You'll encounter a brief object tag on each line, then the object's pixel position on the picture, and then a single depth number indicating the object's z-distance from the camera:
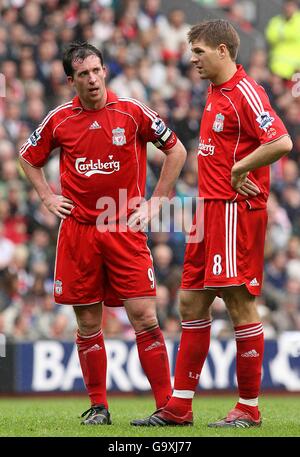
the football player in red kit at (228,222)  14.80
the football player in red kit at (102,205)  15.47
